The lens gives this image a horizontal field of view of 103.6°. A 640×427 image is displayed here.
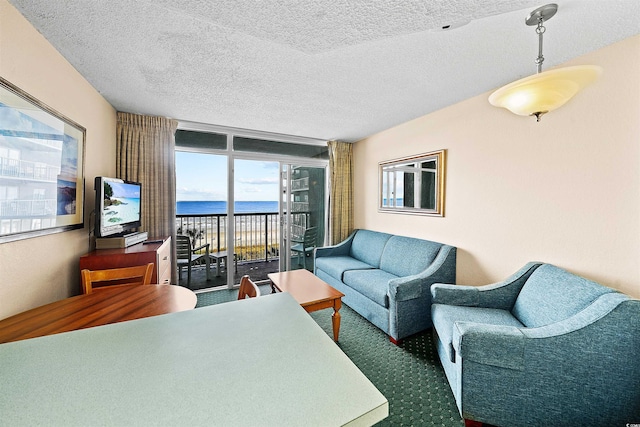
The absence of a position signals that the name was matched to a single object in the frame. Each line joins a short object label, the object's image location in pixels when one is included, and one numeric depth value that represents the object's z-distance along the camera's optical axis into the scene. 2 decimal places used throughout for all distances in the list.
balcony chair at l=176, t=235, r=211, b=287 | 3.77
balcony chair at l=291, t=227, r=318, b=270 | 4.41
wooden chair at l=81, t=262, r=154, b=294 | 1.72
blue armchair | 1.36
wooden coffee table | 2.26
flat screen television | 2.13
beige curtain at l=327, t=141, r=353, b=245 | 4.46
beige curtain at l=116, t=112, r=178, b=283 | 3.05
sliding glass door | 3.72
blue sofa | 2.42
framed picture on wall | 1.34
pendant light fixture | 1.12
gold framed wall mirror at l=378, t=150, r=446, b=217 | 3.04
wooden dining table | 1.21
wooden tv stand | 2.05
